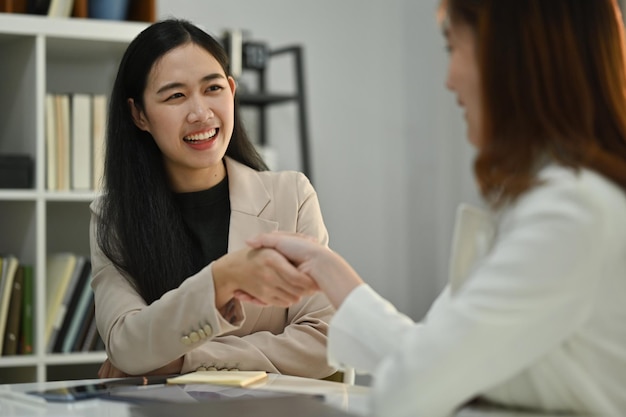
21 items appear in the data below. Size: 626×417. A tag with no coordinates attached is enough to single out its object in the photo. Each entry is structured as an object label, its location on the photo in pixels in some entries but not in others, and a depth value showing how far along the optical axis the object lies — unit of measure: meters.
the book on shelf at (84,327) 5.29
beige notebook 2.67
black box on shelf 5.21
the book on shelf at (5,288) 5.16
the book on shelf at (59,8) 5.34
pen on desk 2.46
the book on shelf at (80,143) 5.34
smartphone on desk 2.52
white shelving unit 5.18
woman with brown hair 1.74
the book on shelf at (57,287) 5.25
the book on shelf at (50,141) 5.29
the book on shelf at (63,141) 5.31
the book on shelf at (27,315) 5.22
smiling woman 3.30
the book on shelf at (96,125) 5.37
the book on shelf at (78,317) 5.27
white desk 2.30
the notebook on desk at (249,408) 2.17
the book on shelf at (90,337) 5.31
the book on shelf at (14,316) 5.17
